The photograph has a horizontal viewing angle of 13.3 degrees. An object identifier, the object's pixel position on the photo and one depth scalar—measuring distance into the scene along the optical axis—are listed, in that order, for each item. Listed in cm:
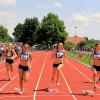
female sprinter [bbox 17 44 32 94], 1507
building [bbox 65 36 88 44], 17958
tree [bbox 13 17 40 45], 12775
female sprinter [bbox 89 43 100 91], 1548
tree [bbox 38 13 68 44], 12119
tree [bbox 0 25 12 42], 12812
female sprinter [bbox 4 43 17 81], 1989
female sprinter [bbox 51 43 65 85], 1725
